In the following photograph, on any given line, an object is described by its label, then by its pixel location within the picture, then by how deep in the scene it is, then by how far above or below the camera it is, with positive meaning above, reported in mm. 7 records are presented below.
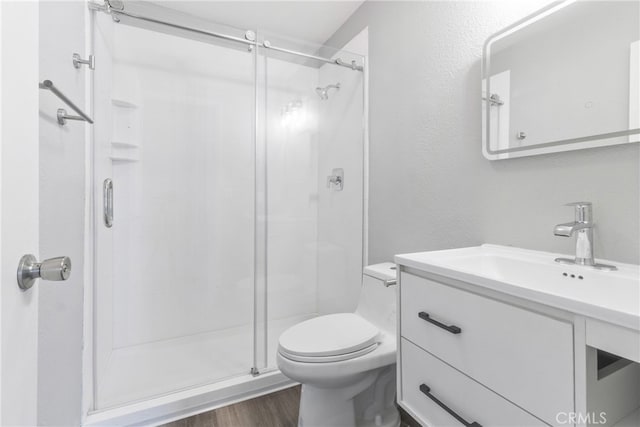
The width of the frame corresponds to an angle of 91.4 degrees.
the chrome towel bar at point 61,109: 804 +322
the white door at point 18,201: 451 +13
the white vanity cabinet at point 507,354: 580 -322
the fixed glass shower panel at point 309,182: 2070 +200
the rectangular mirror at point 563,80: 881 +430
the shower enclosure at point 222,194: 1961 +113
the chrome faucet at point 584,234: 907 -65
